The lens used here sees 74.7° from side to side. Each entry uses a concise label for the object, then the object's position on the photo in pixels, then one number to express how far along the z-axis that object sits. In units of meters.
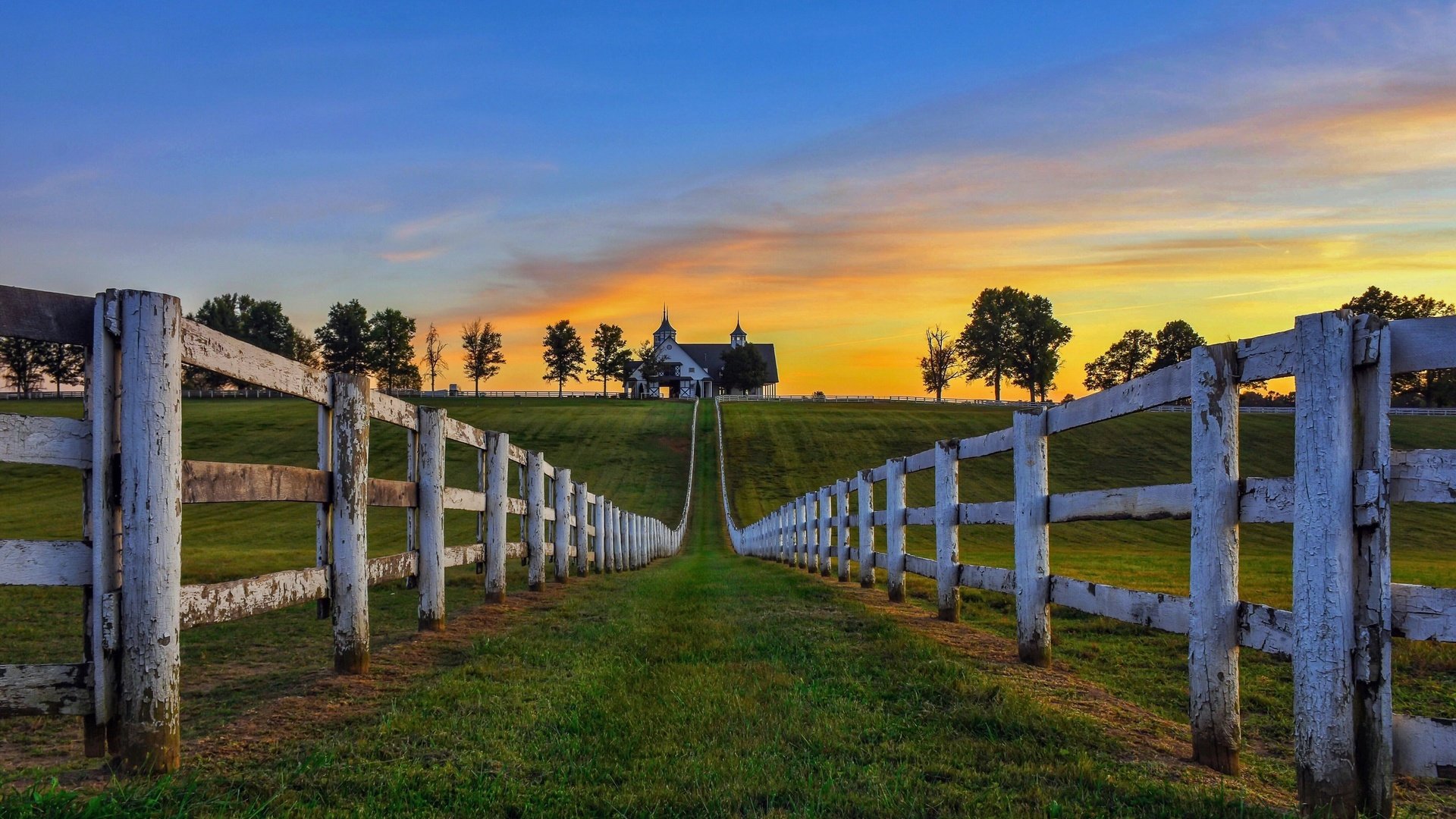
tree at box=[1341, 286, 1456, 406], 85.69
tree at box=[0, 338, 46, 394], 86.50
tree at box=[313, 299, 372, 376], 111.81
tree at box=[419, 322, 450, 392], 133.00
